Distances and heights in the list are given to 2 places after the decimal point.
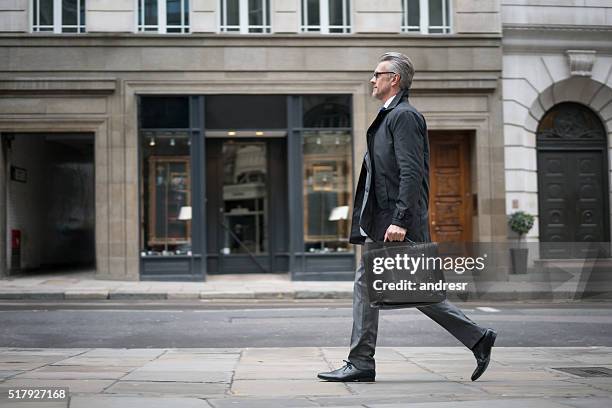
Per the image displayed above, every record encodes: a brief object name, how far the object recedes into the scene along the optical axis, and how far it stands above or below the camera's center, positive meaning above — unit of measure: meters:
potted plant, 17.72 -0.39
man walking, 5.17 +0.03
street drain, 5.77 -1.19
